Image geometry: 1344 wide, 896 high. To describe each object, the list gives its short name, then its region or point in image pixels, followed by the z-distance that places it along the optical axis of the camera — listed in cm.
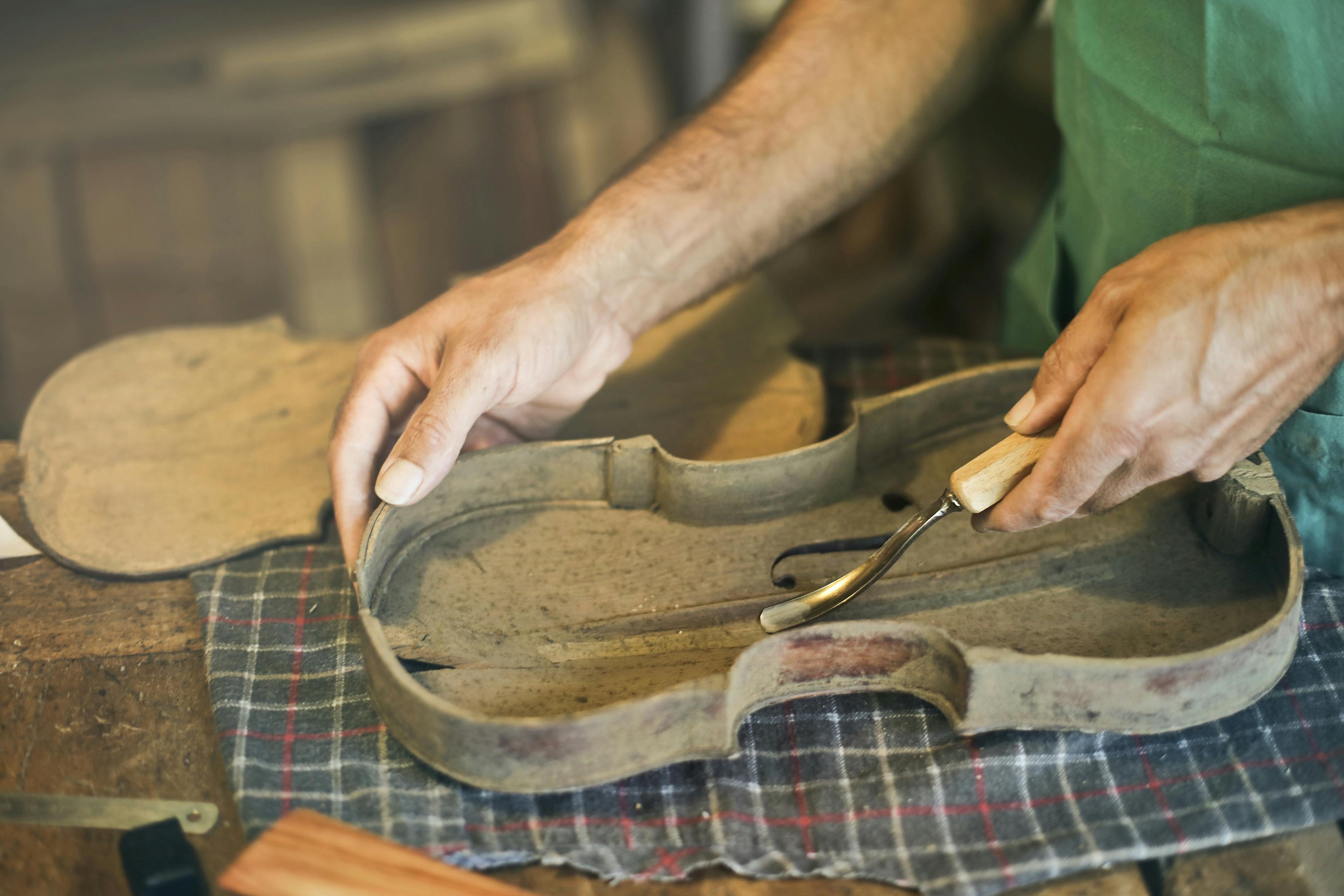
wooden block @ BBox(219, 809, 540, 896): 86
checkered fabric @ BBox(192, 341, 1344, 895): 94
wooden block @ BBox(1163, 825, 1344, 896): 94
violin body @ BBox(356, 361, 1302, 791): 95
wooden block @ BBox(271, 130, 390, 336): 262
